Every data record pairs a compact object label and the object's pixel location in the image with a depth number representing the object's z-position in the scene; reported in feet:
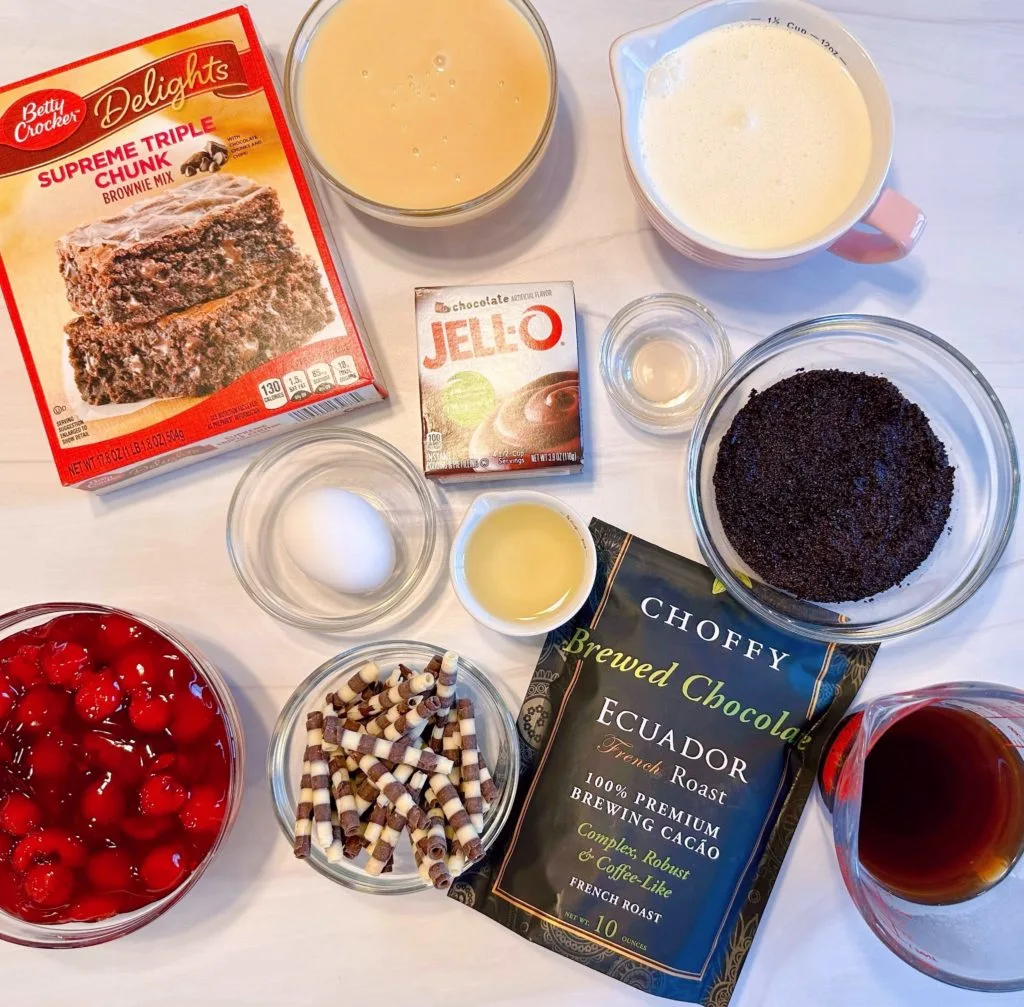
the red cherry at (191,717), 2.54
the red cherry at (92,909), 2.49
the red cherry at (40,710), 2.49
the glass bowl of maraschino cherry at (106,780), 2.46
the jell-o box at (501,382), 2.81
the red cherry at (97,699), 2.46
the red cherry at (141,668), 2.53
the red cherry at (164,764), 2.49
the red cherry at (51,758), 2.48
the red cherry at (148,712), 2.47
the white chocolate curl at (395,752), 2.54
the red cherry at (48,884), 2.39
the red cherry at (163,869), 2.48
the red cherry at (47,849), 2.41
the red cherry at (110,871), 2.47
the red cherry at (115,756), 2.51
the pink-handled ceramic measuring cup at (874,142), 2.52
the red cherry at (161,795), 2.44
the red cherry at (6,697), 2.50
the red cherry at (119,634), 2.60
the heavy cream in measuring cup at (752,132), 2.64
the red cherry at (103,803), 2.47
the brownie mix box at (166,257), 2.75
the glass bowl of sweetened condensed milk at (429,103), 2.73
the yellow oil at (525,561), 2.85
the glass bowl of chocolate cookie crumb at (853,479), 2.71
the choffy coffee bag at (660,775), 2.80
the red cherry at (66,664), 2.49
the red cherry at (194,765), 2.53
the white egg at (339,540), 2.70
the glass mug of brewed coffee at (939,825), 2.35
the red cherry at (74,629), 2.62
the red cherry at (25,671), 2.55
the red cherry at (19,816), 2.43
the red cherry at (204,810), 2.49
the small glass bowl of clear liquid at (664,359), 2.96
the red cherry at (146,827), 2.50
